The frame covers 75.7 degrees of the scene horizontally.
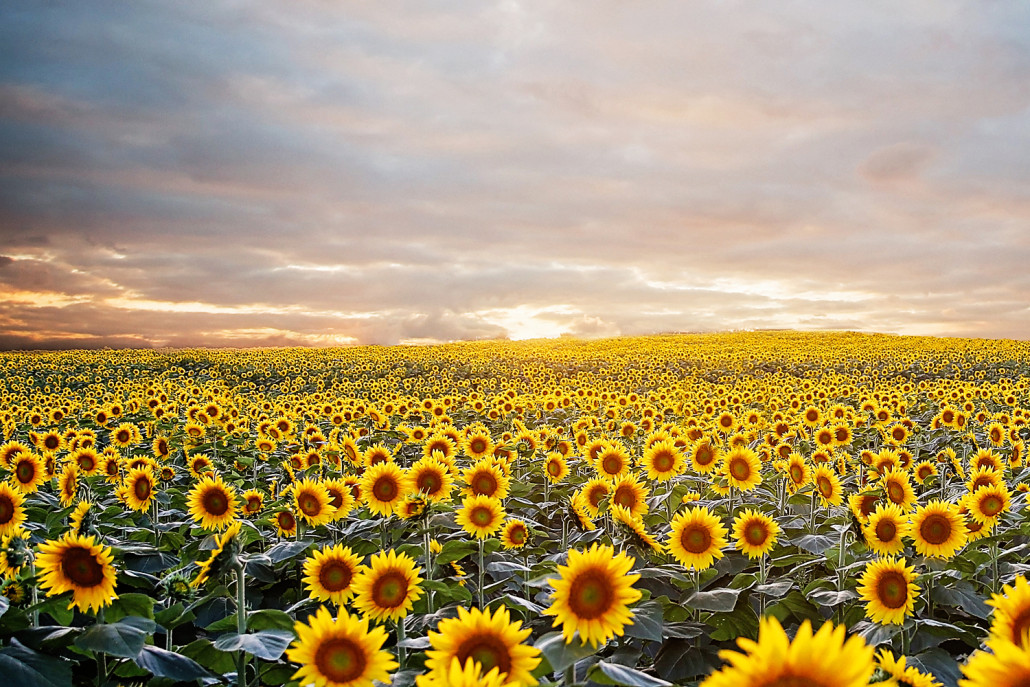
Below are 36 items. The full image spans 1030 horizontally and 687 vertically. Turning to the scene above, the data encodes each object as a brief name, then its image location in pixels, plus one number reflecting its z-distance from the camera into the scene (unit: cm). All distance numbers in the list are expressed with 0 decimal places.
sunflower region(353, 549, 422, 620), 353
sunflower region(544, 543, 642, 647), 264
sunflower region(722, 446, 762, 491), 660
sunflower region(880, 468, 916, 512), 581
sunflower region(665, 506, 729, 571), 439
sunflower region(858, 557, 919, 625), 388
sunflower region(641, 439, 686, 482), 673
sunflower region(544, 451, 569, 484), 728
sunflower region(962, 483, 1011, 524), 530
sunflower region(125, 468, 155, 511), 580
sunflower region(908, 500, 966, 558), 454
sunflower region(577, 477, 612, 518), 566
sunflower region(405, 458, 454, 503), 536
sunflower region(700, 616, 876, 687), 160
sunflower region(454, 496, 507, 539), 470
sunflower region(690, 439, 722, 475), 723
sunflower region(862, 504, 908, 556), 440
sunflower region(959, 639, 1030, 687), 177
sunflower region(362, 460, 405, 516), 527
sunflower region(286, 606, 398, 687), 270
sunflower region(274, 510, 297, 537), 543
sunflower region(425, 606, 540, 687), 245
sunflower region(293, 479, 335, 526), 518
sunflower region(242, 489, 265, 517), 563
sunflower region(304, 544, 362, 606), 391
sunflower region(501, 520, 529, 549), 527
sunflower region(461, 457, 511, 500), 565
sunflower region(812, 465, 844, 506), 609
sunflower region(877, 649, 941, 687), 289
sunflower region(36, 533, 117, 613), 336
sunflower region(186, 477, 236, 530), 524
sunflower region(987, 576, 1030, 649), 250
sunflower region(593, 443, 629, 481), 693
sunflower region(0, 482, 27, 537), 445
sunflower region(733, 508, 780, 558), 478
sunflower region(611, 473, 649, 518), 526
